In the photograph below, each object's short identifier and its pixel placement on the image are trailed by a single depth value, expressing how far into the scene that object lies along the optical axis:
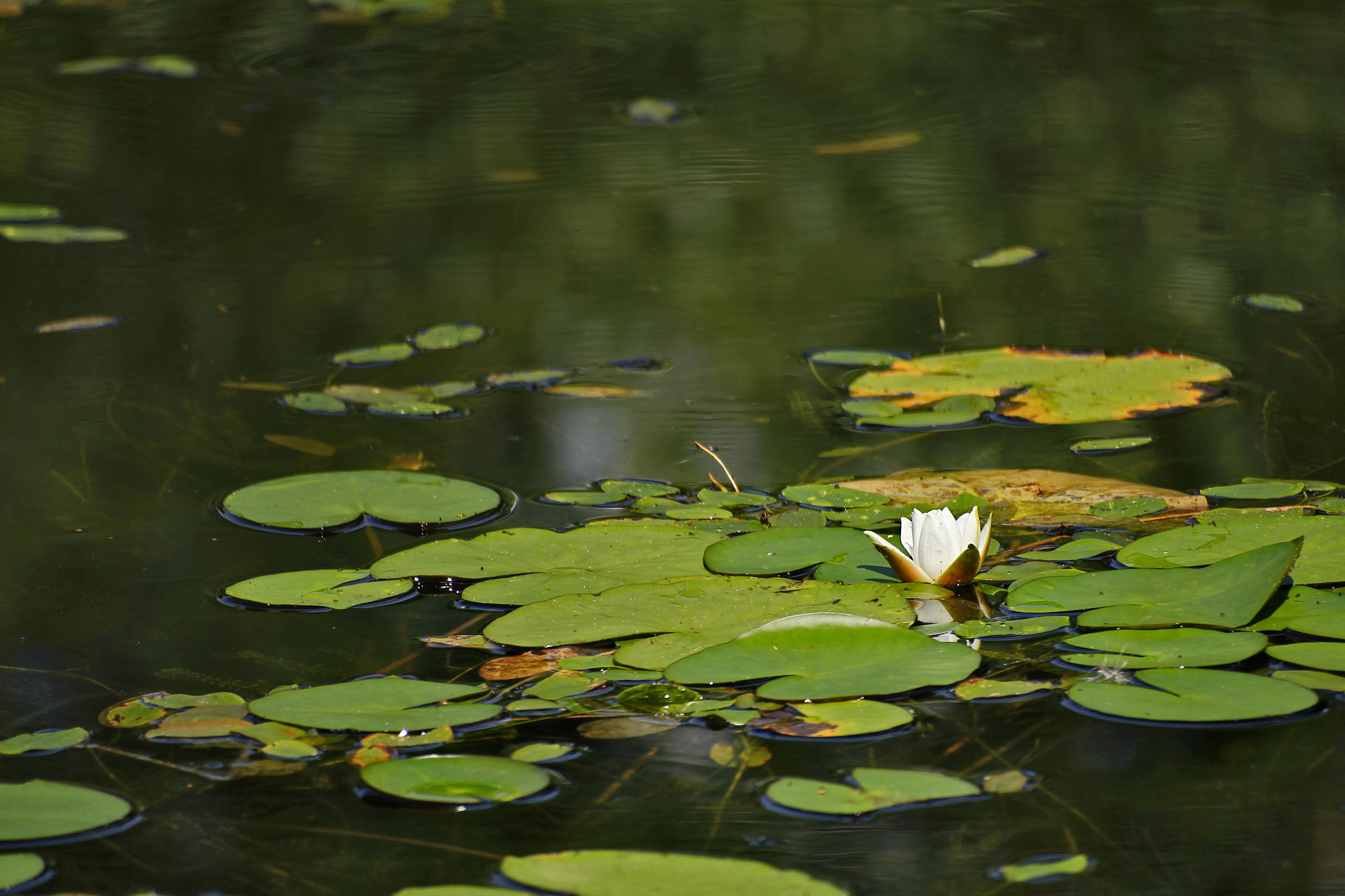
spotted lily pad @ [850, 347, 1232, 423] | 9.23
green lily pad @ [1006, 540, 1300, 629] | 8.68
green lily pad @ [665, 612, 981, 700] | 8.63
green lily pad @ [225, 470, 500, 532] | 8.98
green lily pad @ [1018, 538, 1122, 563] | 8.82
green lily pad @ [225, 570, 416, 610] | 8.81
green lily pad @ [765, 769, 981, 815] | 8.51
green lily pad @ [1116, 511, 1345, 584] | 8.77
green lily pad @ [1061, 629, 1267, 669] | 8.64
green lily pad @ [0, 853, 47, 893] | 8.45
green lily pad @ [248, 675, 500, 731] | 8.60
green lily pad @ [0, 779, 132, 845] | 8.49
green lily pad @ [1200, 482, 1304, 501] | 8.93
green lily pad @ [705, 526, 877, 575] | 8.82
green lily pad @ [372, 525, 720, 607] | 8.80
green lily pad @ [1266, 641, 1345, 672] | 8.62
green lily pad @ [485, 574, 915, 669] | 8.70
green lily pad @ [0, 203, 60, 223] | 13.02
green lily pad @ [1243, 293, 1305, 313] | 9.59
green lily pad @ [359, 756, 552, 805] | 8.53
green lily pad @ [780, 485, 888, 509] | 8.97
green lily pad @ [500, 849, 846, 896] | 8.42
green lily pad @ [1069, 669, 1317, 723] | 8.58
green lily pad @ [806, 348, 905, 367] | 9.45
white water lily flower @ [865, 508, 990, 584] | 8.77
